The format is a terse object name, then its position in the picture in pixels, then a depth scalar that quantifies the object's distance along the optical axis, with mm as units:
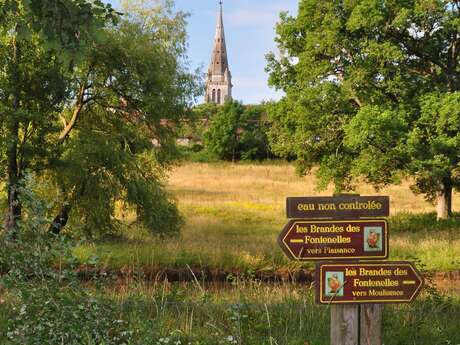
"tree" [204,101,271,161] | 68250
